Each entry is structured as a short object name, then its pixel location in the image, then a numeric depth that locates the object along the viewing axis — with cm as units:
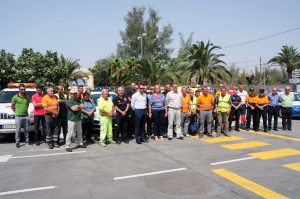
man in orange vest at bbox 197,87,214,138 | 1105
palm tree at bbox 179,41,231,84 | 2934
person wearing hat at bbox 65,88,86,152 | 906
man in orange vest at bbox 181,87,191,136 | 1102
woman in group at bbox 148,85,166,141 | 1048
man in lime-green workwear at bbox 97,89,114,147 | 970
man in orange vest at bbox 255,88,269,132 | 1218
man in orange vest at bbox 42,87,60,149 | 920
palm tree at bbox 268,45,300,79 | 4019
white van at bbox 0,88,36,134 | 1016
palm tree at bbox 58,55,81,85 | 3581
